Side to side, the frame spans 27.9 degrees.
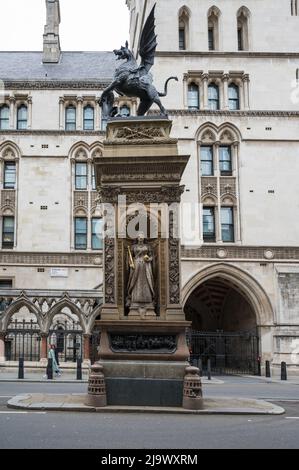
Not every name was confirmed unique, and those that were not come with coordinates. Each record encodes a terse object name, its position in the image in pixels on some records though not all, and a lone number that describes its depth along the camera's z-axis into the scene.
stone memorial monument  11.43
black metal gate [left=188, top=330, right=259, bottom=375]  32.69
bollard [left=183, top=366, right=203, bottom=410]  10.98
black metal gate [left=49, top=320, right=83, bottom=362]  30.14
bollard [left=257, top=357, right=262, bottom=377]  30.88
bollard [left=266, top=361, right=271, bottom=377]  29.58
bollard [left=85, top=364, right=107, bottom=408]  11.05
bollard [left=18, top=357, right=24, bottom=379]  23.00
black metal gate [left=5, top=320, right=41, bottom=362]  31.55
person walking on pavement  24.72
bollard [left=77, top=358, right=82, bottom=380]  23.27
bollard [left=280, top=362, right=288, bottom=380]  27.00
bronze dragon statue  13.03
